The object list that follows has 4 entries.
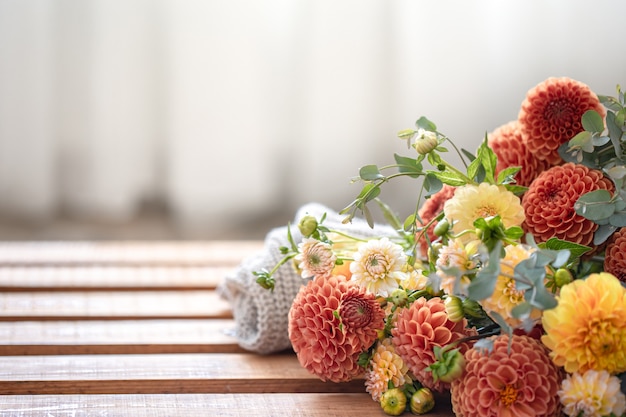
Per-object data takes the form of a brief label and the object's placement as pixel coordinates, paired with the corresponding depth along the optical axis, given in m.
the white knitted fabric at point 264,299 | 1.63
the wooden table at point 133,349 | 1.48
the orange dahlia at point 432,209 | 1.60
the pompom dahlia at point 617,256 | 1.42
